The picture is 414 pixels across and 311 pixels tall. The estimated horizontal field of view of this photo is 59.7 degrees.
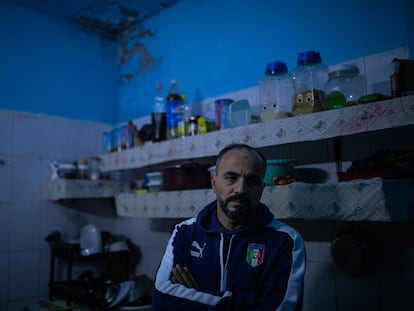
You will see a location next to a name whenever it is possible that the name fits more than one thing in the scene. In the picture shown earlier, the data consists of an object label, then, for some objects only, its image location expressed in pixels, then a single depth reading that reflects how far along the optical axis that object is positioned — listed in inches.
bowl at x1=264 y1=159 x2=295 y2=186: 55.6
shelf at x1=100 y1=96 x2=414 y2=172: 45.3
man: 42.6
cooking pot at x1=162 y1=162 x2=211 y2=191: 67.2
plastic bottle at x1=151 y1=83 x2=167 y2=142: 79.4
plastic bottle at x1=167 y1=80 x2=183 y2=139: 78.0
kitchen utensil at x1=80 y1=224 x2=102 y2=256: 85.1
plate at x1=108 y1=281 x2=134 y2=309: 74.9
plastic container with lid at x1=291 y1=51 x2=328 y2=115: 54.7
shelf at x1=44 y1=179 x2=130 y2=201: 85.7
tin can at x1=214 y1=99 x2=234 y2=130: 69.7
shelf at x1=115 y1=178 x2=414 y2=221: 43.9
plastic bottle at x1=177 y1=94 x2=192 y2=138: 74.4
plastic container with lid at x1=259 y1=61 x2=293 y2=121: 60.2
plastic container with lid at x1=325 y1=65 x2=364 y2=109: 56.0
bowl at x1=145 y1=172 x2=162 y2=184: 74.9
